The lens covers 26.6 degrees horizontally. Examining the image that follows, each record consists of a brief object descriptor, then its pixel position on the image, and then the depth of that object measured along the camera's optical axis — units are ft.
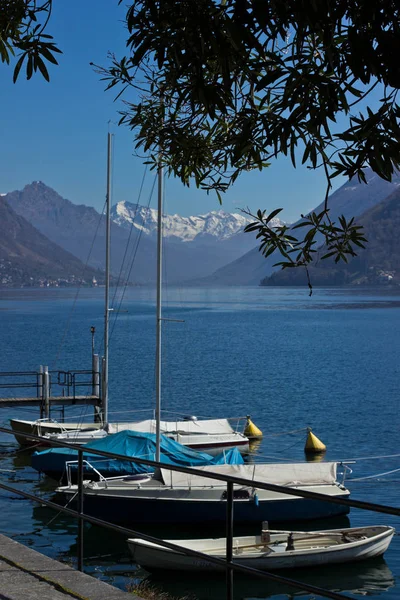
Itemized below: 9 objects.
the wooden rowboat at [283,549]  52.85
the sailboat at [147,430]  93.30
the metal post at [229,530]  15.99
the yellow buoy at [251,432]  108.47
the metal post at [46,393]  107.34
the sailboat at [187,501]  64.75
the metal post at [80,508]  19.49
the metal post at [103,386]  102.32
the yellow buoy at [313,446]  98.63
